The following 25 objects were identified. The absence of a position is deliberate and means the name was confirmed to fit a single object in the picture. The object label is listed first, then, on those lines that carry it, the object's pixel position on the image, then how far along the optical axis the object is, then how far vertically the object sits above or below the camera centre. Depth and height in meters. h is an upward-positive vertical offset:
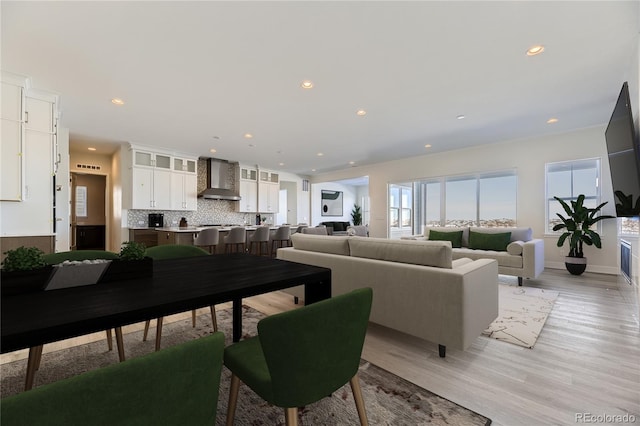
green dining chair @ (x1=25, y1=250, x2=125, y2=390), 1.51 -0.30
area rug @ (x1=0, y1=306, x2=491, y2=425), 1.41 -1.07
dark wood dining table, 0.81 -0.33
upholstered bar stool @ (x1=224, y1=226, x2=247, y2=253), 6.07 -0.56
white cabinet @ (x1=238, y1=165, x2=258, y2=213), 8.20 +0.71
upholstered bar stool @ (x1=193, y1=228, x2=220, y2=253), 5.50 -0.51
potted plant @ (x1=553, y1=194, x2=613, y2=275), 4.43 -0.32
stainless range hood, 7.35 +0.89
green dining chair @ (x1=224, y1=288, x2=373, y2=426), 0.86 -0.50
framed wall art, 11.45 +0.45
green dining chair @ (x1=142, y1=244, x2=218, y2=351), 2.17 -0.32
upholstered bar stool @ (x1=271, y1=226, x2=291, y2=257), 7.10 -0.68
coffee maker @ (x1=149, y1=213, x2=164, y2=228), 6.53 -0.17
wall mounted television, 2.17 +0.48
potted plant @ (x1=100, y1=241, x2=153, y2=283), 1.29 -0.26
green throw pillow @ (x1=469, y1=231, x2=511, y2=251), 4.58 -0.48
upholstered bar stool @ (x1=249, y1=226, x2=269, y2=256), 6.55 -0.56
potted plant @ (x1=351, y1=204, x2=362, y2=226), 12.36 -0.13
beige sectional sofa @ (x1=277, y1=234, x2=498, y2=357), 1.93 -0.59
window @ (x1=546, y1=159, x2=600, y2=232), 4.99 +0.57
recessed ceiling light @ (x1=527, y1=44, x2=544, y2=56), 2.54 +1.56
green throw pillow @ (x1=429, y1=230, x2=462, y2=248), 5.14 -0.46
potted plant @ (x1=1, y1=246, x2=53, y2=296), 1.07 -0.24
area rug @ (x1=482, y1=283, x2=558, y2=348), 2.34 -1.05
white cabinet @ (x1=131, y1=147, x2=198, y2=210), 6.14 +0.76
